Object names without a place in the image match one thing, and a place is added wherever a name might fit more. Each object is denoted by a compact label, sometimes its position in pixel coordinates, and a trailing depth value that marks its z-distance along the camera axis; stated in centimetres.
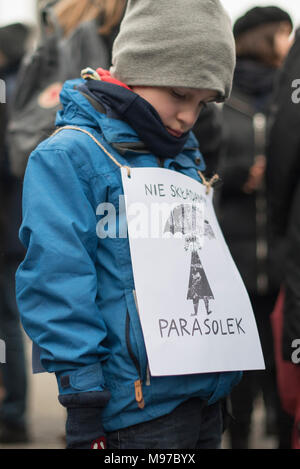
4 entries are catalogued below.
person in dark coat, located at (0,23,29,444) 356
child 156
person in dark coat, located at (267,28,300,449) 221
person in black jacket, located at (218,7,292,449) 311
